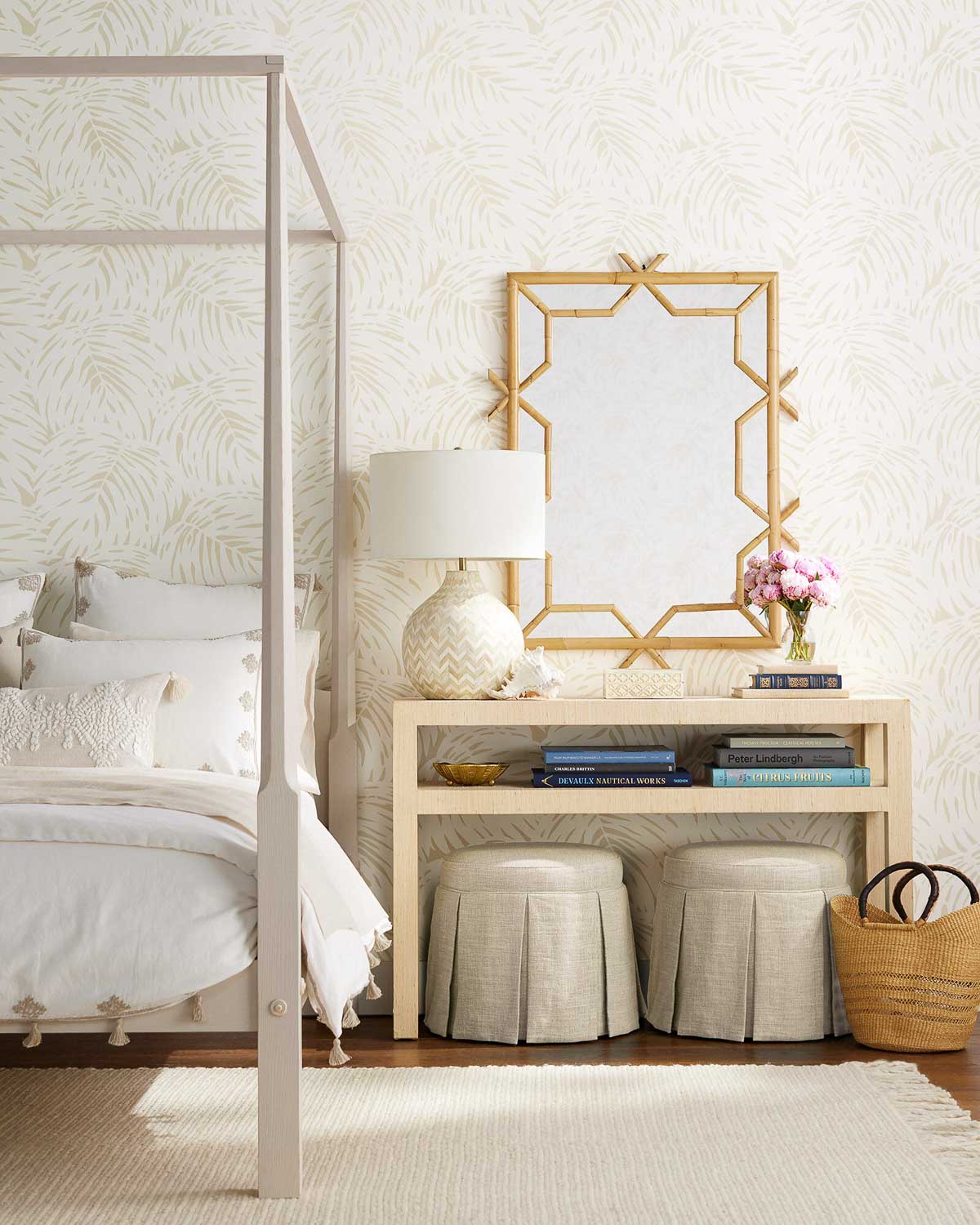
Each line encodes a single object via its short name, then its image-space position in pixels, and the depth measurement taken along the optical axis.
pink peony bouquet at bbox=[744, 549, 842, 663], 3.26
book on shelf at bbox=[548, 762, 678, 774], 3.14
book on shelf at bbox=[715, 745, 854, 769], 3.16
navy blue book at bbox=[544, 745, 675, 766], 3.16
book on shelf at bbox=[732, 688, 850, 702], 3.15
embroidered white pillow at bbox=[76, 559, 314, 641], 3.29
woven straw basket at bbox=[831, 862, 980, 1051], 2.86
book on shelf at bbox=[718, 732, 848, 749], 3.18
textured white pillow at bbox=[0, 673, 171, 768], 2.79
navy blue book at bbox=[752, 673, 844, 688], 3.18
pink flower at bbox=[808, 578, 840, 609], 3.26
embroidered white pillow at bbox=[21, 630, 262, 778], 2.93
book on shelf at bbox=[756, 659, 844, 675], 3.20
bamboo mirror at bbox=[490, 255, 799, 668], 3.50
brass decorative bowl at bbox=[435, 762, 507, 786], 3.21
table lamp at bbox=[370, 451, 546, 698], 3.13
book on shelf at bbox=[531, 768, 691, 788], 3.14
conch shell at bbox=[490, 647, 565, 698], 3.19
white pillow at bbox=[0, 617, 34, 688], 3.22
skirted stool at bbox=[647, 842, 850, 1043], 2.99
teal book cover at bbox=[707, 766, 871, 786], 3.14
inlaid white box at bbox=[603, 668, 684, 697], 3.23
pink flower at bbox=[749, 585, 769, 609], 3.29
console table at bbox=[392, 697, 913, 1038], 3.09
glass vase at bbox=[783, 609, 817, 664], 3.32
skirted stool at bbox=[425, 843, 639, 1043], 2.98
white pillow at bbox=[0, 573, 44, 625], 3.31
